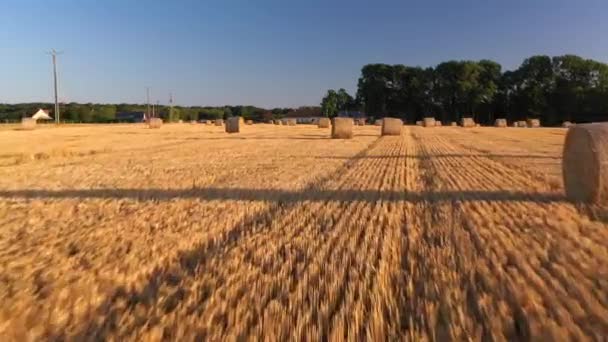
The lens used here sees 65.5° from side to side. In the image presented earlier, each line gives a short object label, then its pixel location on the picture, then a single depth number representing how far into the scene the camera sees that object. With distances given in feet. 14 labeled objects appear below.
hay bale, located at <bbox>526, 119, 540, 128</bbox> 220.76
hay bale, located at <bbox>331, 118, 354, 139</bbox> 91.35
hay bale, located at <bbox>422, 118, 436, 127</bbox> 228.22
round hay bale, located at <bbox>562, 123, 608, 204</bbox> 23.80
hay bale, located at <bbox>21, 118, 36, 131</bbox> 162.21
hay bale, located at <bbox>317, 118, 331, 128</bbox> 181.47
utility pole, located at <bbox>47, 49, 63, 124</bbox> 205.20
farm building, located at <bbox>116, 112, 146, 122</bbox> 427.99
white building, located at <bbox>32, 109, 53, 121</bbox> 374.22
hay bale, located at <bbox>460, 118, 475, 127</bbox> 212.66
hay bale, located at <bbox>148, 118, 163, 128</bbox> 176.80
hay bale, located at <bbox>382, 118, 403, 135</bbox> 110.52
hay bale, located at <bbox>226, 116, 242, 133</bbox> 126.61
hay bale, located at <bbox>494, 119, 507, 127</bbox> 218.59
